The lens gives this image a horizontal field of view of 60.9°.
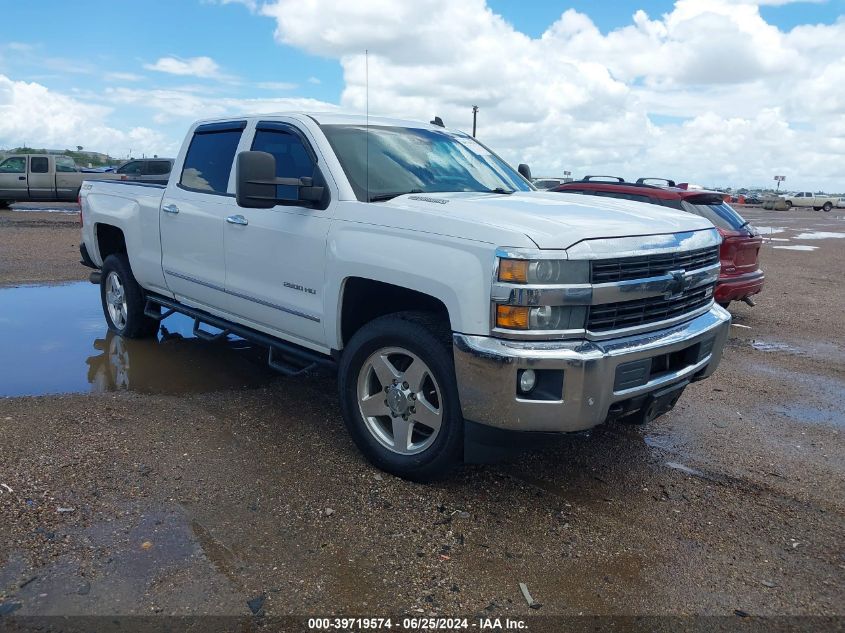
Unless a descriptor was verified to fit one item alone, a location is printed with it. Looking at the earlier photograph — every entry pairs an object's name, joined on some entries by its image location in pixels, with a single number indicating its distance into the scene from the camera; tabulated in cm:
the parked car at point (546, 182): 2794
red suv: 790
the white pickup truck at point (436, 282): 331
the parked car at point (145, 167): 2188
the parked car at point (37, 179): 2223
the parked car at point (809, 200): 6191
